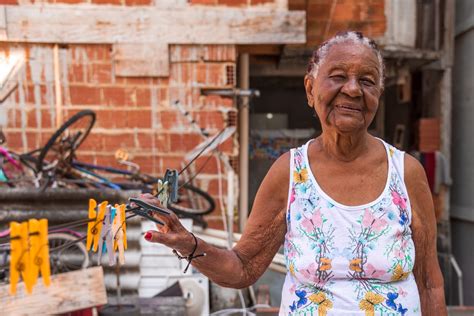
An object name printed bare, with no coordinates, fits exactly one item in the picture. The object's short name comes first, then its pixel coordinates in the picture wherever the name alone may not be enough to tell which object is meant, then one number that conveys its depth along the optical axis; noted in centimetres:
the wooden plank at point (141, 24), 446
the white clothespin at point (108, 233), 132
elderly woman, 156
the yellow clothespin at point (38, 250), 108
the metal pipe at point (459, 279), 567
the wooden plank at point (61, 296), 275
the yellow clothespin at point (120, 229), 134
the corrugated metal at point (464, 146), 596
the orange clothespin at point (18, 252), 103
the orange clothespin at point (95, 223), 130
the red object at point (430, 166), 582
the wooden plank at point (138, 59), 450
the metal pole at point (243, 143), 506
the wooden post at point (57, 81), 450
